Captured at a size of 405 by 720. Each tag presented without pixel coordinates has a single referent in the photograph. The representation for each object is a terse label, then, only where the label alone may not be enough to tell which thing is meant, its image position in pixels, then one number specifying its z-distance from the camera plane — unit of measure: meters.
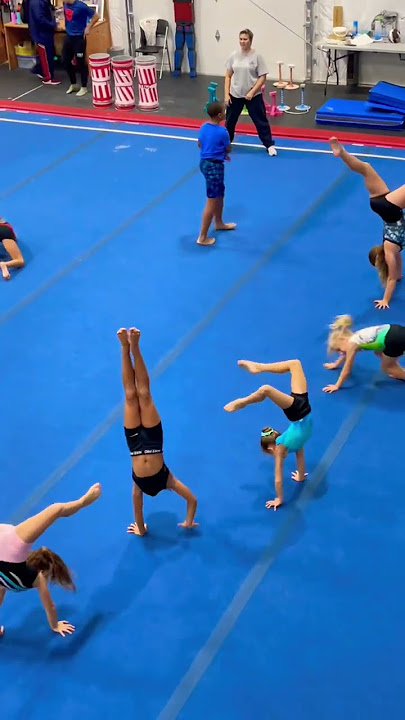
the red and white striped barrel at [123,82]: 12.77
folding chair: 14.11
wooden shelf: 14.38
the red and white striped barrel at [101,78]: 12.96
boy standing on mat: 8.70
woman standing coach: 10.59
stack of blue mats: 11.64
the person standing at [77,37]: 13.34
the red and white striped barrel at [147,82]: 12.69
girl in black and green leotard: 6.80
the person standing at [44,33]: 13.84
